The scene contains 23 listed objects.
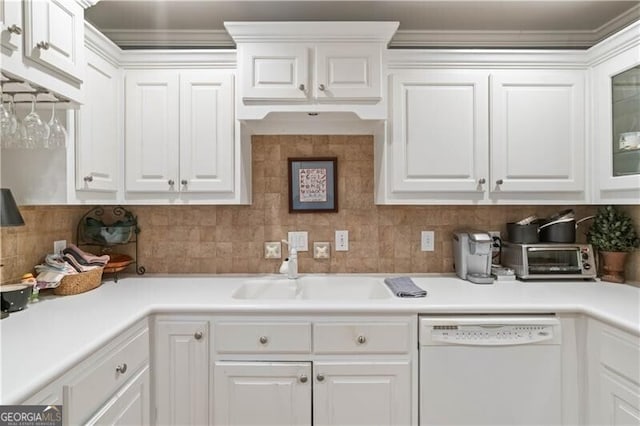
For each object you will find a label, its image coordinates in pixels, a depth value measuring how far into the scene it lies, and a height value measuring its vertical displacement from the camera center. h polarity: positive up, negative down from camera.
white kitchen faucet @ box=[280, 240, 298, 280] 2.17 -0.31
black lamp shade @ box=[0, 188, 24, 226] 1.44 +0.01
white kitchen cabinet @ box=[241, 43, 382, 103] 1.93 +0.74
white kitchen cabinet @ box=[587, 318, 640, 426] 1.44 -0.68
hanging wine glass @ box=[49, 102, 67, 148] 1.43 +0.31
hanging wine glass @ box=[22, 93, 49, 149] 1.34 +0.31
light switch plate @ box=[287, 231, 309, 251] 2.34 -0.17
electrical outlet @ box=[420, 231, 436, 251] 2.34 -0.17
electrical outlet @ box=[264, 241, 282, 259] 2.33 -0.23
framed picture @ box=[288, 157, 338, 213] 2.32 +0.18
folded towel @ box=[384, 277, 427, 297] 1.82 -0.39
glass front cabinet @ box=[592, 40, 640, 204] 1.82 +0.44
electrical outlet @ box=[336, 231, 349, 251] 2.35 -0.17
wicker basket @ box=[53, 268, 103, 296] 1.78 -0.35
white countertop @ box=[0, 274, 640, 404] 1.10 -0.42
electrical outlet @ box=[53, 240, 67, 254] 2.01 -0.18
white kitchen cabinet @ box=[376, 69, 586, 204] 2.01 +0.43
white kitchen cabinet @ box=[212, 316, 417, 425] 1.68 -0.73
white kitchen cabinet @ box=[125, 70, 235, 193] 2.02 +0.46
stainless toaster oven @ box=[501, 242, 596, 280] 2.09 -0.28
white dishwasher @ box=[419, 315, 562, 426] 1.68 -0.73
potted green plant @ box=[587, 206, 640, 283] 2.05 -0.15
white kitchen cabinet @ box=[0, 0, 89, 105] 1.18 +0.60
